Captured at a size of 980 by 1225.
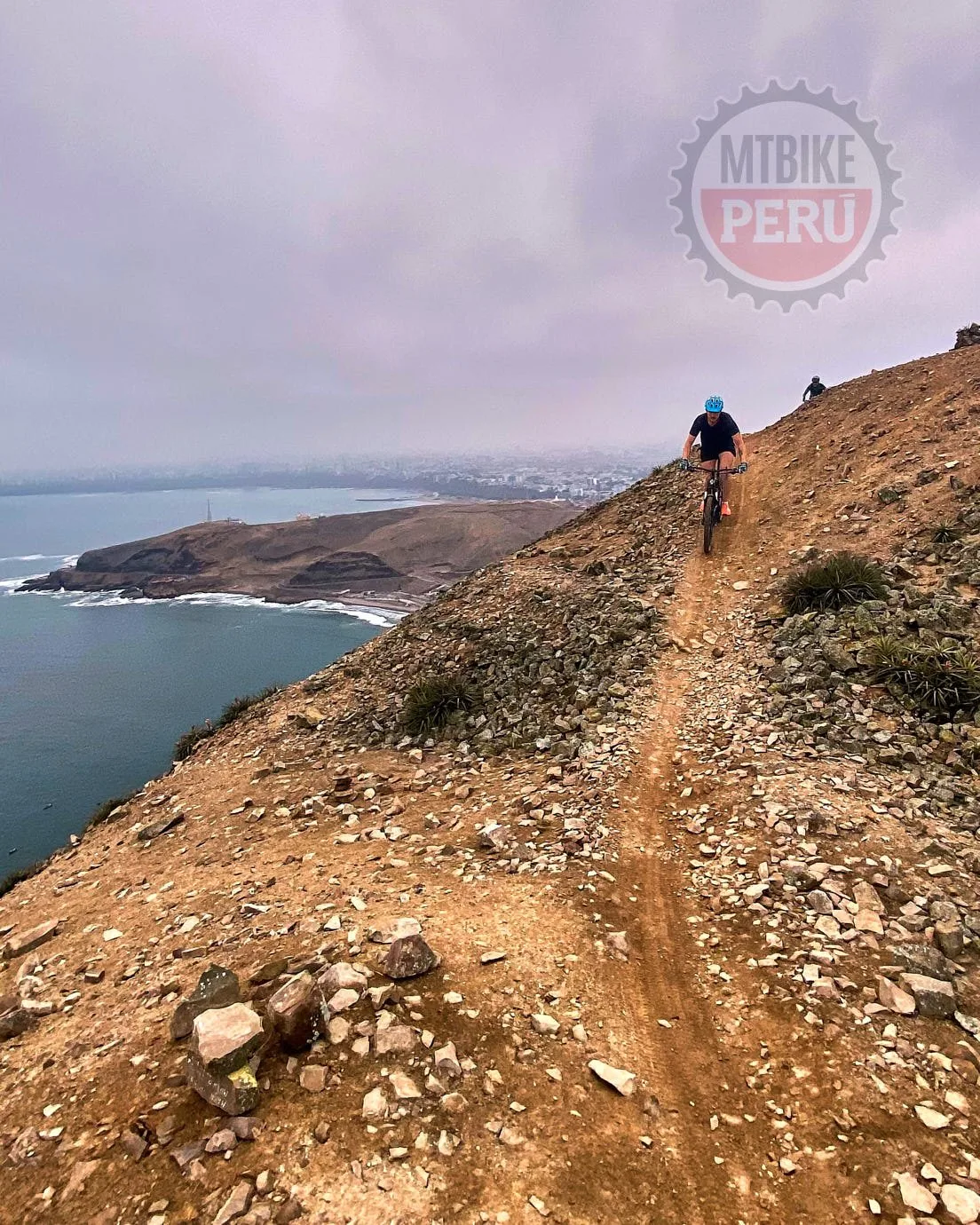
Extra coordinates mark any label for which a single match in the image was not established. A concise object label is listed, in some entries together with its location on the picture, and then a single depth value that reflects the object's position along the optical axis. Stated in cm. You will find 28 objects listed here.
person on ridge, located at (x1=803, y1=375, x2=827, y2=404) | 2672
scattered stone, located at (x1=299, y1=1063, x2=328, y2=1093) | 419
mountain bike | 1488
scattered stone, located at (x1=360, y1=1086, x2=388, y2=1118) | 402
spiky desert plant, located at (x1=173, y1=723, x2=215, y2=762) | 1614
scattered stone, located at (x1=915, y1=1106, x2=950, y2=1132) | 374
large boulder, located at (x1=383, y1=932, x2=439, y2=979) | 514
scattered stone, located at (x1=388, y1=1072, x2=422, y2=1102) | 413
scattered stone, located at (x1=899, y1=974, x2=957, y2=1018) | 452
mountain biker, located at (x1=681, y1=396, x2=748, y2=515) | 1387
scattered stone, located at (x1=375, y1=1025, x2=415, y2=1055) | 446
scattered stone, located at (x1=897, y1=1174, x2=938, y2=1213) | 333
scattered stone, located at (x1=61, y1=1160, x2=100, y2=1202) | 375
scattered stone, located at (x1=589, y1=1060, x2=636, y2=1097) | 420
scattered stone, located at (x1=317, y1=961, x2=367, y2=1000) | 495
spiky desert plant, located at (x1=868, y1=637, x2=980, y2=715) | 809
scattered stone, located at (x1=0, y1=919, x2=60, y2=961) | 766
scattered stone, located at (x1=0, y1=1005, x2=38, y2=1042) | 560
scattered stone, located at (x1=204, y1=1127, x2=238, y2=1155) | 384
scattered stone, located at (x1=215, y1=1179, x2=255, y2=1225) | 347
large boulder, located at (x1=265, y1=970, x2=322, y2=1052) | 445
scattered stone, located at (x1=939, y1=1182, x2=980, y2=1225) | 326
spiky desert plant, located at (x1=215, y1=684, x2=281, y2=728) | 1664
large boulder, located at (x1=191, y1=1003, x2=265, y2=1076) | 422
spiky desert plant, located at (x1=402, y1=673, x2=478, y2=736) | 1165
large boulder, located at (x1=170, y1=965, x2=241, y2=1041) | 484
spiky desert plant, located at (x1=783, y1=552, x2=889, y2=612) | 1083
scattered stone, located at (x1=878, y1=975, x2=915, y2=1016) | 454
